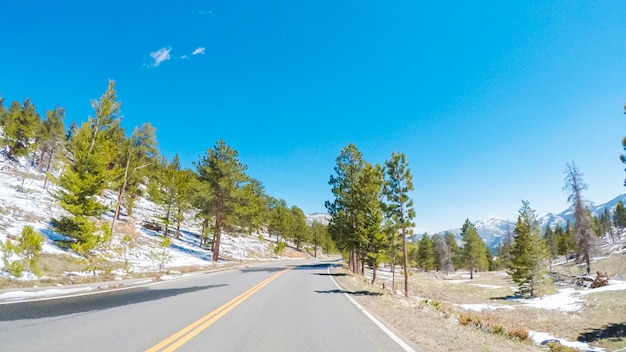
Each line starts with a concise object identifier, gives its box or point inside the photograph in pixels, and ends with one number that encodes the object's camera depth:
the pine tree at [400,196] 25.23
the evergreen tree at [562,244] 85.81
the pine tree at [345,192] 31.98
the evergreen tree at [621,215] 101.70
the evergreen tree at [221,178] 35.03
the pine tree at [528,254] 34.19
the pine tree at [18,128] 51.15
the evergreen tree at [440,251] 86.19
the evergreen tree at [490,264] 101.23
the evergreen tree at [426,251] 82.25
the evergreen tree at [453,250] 86.57
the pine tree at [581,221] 36.88
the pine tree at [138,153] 37.57
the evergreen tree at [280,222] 77.25
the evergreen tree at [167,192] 40.53
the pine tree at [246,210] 35.44
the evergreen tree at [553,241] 92.96
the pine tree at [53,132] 54.88
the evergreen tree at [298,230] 85.44
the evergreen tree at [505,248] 73.10
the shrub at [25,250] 13.42
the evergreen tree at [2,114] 62.21
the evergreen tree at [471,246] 66.75
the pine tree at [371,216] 26.30
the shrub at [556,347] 9.44
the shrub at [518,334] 9.32
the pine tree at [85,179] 19.55
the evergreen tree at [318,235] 94.12
